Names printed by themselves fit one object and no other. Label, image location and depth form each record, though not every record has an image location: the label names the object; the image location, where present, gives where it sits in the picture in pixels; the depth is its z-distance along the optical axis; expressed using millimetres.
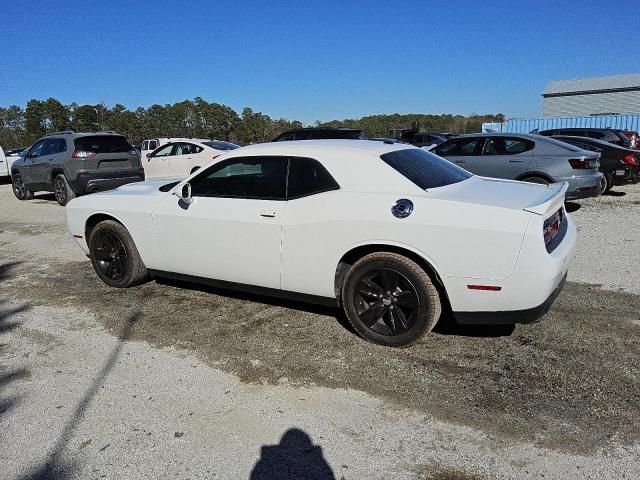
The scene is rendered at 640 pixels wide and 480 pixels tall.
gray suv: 11719
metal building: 48234
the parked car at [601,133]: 16453
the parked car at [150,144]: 24225
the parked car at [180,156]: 15383
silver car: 9391
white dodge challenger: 3527
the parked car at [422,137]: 22031
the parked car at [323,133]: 16297
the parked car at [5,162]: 18377
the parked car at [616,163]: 12055
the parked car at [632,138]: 17328
